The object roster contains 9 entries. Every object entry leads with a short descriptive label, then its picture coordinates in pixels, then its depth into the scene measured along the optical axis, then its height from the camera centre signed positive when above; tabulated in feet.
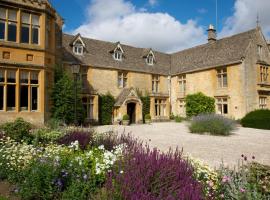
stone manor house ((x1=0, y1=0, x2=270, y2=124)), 51.93 +12.97
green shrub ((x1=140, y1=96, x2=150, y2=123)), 91.56 +3.00
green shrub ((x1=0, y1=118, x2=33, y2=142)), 32.63 -2.28
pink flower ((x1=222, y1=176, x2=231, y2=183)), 13.36 -3.52
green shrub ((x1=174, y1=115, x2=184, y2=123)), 93.97 -2.56
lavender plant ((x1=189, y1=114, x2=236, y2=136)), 52.85 -2.77
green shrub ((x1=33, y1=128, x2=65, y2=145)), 31.69 -2.90
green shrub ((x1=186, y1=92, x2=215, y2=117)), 83.51 +2.57
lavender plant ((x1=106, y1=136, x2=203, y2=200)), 11.28 -3.32
